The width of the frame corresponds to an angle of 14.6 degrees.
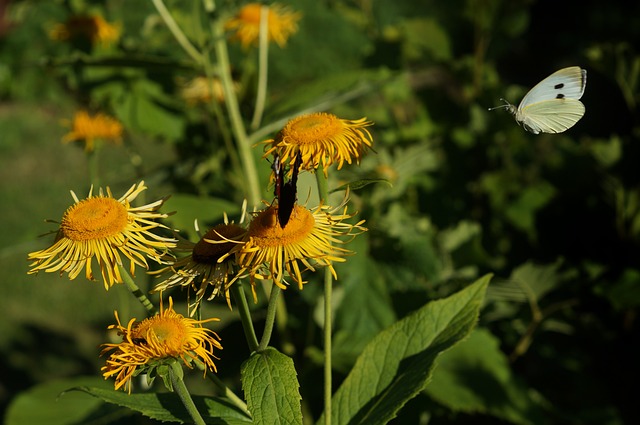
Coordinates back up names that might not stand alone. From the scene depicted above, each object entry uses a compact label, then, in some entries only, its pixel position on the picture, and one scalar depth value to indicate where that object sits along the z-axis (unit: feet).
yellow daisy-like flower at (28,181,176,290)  3.18
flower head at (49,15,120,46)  4.16
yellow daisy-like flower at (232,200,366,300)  3.11
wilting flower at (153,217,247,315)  3.14
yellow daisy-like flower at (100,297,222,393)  3.08
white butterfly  3.28
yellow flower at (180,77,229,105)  4.14
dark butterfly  3.05
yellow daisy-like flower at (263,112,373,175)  3.18
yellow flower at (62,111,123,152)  4.20
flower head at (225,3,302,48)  4.14
